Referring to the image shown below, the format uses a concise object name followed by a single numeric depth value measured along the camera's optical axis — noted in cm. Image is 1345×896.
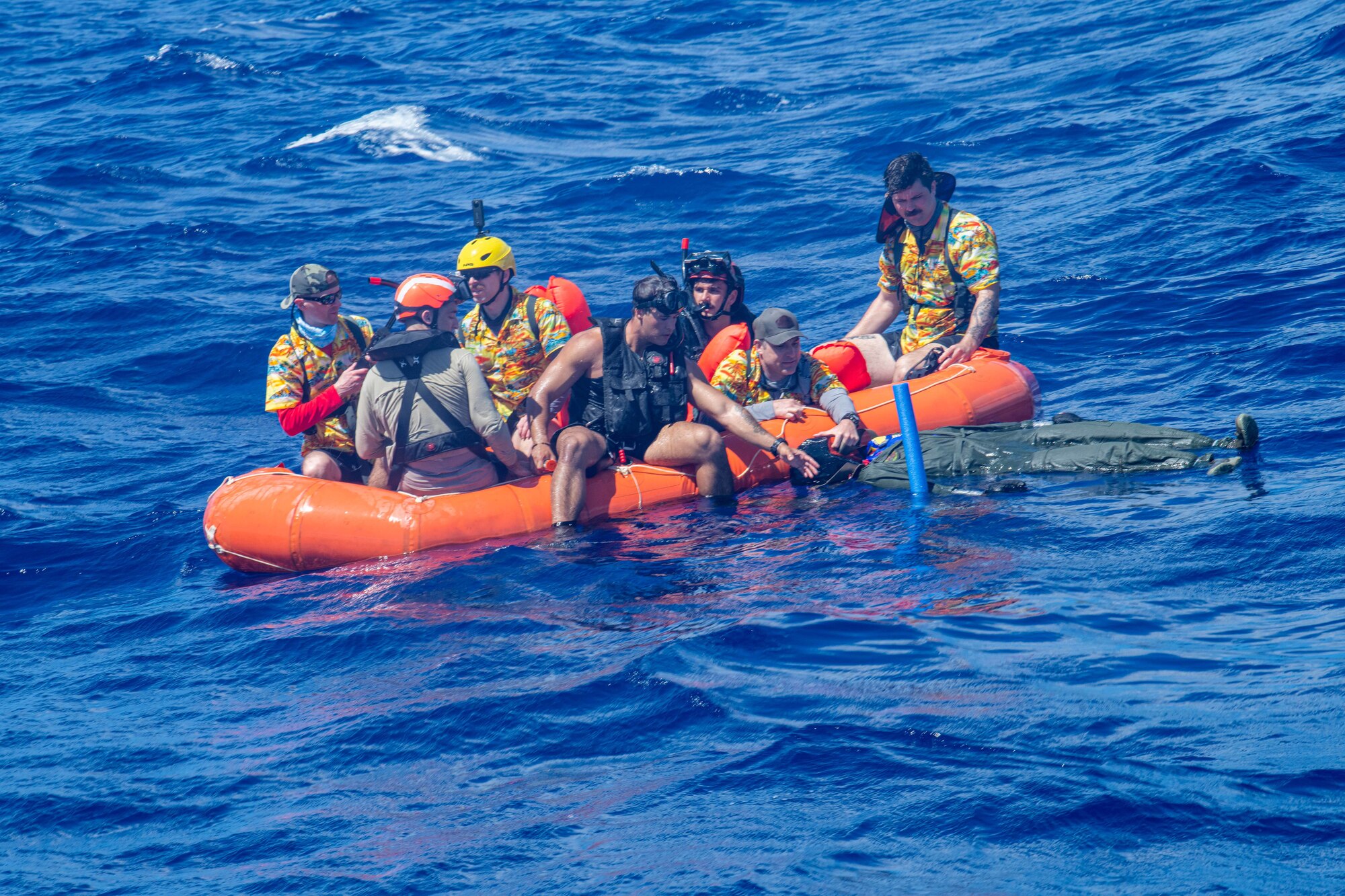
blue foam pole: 1600
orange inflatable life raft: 1627
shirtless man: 1636
